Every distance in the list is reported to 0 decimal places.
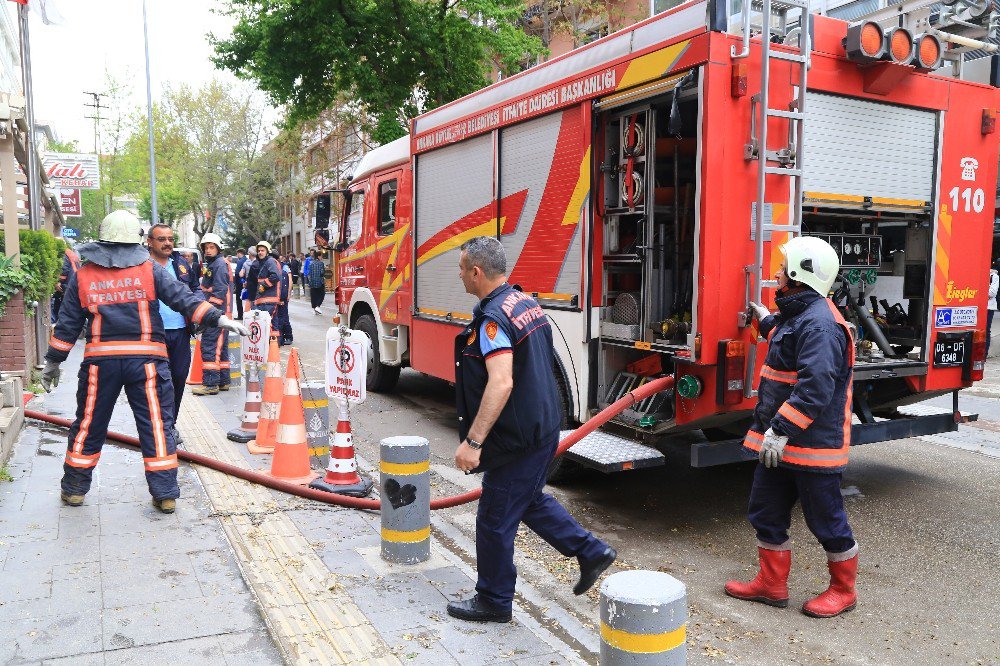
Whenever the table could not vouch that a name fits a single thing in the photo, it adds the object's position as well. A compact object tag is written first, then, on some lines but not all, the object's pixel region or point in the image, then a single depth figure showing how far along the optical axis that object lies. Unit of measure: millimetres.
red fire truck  4672
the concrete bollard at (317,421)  6465
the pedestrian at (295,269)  31797
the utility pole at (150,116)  28469
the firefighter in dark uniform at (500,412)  3422
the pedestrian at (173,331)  6531
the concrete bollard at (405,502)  4258
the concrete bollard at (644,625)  2357
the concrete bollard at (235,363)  10508
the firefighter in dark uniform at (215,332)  9555
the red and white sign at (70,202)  27094
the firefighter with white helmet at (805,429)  3693
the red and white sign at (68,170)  25719
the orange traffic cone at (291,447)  5730
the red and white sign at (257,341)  7457
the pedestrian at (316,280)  22531
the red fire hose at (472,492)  5027
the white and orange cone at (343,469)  5379
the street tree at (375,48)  15812
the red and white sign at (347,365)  5391
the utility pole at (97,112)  33469
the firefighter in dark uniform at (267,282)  10945
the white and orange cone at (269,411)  6658
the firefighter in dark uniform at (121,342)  4902
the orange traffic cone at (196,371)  10344
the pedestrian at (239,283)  17591
